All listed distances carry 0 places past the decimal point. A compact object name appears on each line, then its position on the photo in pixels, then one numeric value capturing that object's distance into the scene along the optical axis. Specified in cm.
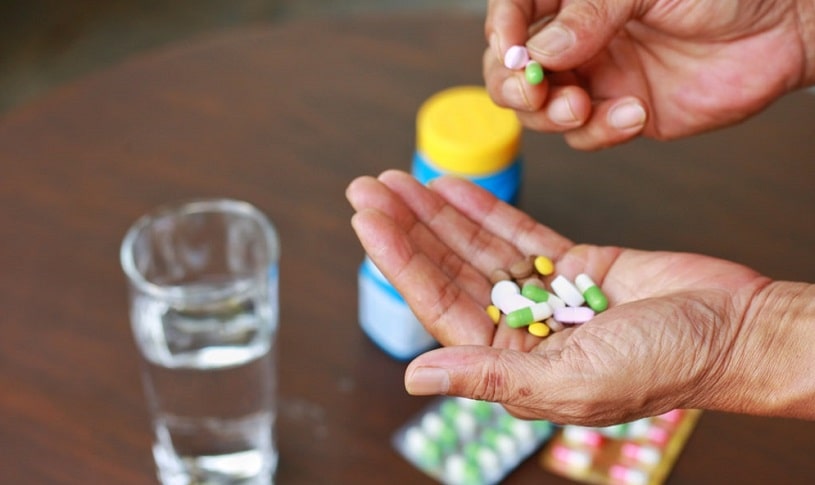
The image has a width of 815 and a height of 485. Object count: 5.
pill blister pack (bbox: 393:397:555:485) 105
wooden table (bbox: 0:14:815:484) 108
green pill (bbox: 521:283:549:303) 101
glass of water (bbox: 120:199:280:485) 105
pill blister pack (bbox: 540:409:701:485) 106
